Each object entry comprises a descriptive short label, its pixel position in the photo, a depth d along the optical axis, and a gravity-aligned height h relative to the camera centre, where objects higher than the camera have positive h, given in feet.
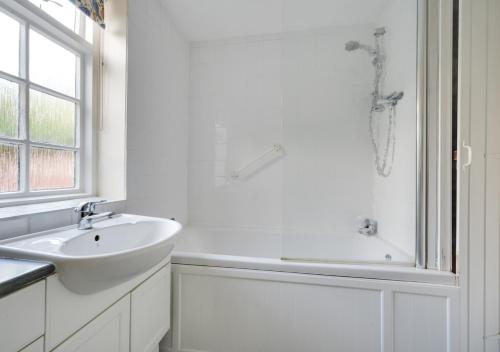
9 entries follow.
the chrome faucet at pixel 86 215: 2.99 -0.53
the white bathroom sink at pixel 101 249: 1.92 -0.75
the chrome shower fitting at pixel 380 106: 5.55 +1.75
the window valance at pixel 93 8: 3.63 +2.70
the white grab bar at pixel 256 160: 6.97 +0.48
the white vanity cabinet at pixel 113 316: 2.02 -1.59
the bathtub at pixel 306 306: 3.56 -2.11
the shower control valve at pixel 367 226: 6.05 -1.30
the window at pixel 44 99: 3.20 +1.19
